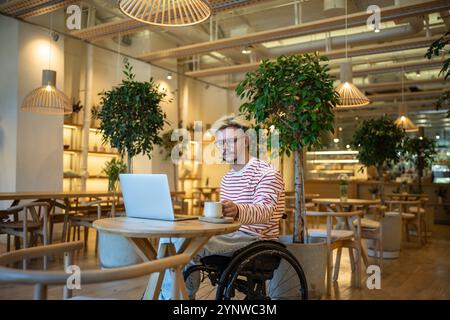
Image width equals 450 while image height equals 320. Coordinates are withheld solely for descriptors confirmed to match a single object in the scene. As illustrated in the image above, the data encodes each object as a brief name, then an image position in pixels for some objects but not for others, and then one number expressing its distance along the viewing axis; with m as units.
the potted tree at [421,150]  8.02
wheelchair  2.02
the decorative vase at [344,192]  5.28
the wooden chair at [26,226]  4.09
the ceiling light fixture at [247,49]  8.02
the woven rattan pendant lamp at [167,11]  2.59
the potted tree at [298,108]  2.95
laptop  1.94
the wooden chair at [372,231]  4.51
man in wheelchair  2.15
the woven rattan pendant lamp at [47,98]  5.23
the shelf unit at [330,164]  13.27
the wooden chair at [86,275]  1.17
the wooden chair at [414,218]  6.35
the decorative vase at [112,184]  5.56
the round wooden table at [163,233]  1.58
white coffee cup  2.06
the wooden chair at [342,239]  3.52
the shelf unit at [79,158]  8.62
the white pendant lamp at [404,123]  7.63
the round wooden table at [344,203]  5.01
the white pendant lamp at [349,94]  5.10
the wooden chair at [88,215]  4.83
